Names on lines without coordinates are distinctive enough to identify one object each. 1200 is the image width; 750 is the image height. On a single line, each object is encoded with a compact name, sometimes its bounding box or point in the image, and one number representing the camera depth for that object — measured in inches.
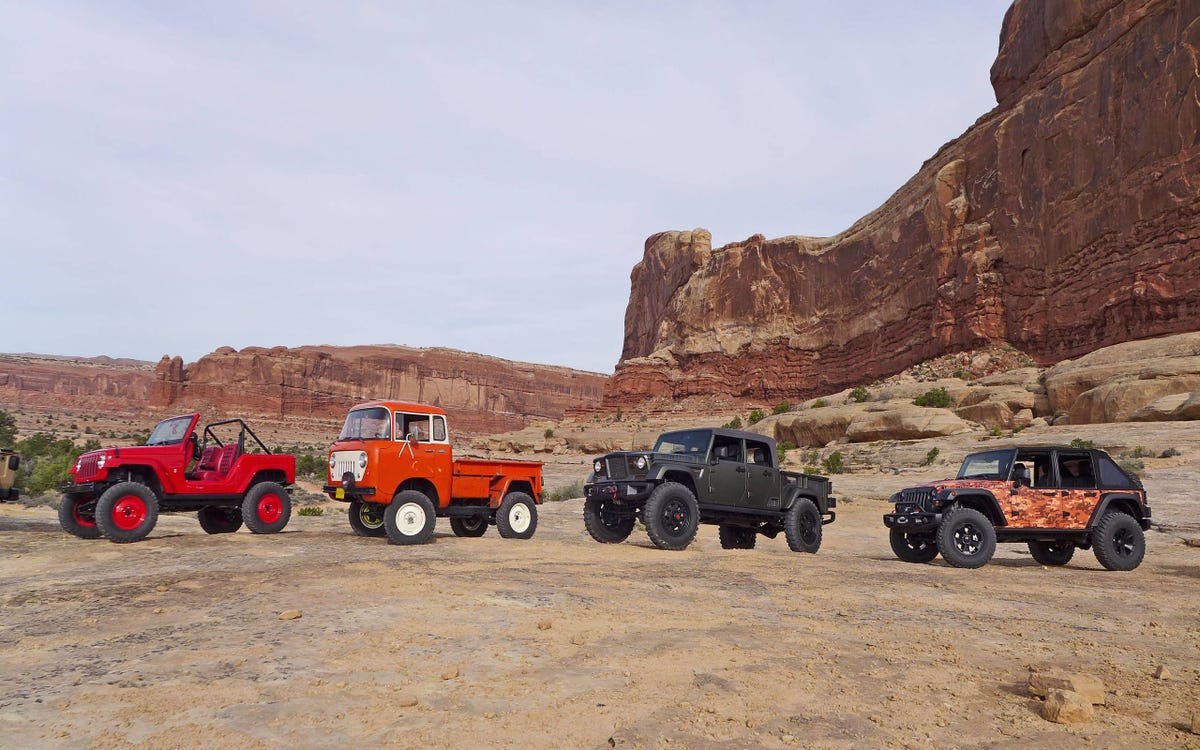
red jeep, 483.8
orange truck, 490.6
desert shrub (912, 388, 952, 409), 1622.8
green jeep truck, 483.2
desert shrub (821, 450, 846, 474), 1280.8
